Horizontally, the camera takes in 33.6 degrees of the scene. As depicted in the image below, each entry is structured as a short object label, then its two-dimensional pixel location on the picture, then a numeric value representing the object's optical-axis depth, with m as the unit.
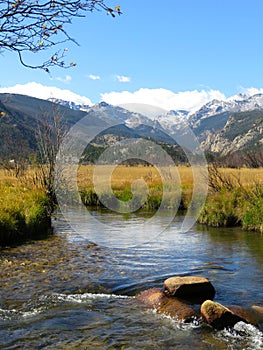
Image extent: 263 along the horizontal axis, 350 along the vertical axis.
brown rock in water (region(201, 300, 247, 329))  7.24
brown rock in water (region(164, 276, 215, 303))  8.73
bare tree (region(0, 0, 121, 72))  5.89
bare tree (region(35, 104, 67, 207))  21.02
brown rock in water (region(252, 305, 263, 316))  7.81
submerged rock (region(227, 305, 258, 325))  7.43
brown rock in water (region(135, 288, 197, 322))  7.71
